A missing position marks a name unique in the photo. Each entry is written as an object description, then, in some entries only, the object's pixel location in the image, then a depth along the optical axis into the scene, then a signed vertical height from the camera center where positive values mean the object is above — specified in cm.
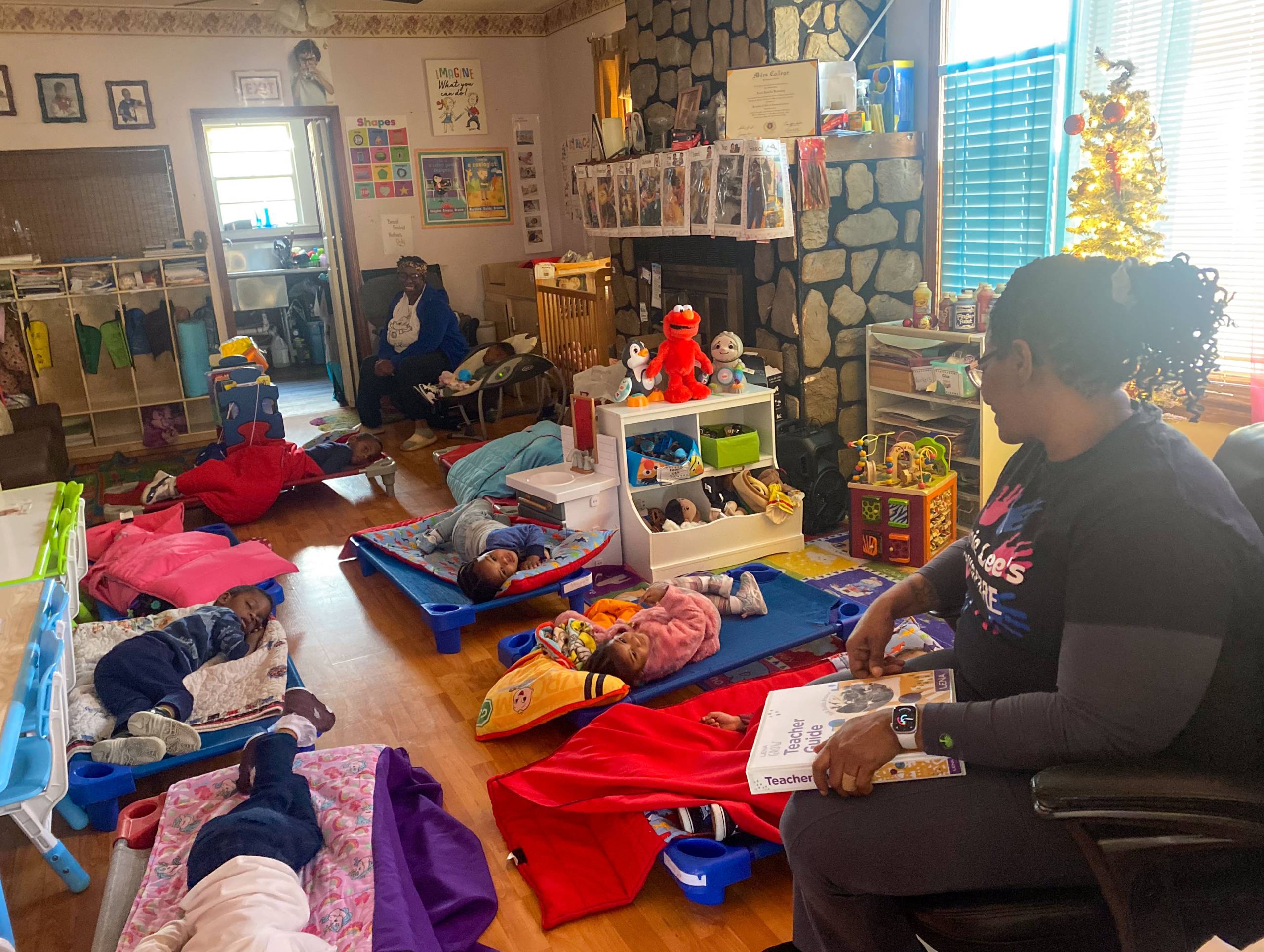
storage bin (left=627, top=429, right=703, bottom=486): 370 -91
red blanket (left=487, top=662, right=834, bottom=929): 201 -123
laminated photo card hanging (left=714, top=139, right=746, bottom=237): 407 +8
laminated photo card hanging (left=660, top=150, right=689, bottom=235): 439 +8
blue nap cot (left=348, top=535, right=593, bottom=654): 318 -123
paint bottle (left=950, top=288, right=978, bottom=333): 378 -44
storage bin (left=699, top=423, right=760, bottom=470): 385 -91
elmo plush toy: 371 -53
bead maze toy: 360 -109
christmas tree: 305 +3
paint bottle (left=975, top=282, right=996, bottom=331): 374 -39
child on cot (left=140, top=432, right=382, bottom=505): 476 -113
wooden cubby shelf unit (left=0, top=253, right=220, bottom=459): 613 -63
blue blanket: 442 -106
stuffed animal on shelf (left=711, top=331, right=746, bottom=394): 385 -59
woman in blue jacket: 637 -77
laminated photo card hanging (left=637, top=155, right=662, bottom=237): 459 +9
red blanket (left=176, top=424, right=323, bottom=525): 472 -113
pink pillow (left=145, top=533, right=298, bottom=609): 344 -117
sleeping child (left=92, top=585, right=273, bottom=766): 240 -116
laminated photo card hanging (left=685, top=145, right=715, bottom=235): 421 +9
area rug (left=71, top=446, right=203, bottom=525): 500 -129
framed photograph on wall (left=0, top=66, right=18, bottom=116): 597 +90
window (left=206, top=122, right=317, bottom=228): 863 +52
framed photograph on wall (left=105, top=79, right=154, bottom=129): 624 +87
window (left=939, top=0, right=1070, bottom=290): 363 +22
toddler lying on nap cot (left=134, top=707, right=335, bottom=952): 157 -108
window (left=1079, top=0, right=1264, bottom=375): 300 +16
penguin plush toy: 369 -60
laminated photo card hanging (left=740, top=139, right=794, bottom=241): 393 +6
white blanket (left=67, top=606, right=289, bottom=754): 252 -120
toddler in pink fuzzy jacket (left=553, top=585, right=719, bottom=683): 273 -115
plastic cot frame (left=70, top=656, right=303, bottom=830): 234 -124
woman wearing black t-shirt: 122 -55
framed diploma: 391 +41
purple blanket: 180 -129
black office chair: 117 -84
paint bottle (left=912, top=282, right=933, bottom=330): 402 -43
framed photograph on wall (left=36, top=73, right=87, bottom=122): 607 +90
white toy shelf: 366 -113
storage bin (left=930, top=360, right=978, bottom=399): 371 -68
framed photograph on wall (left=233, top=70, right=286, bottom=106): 657 +97
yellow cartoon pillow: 256 -121
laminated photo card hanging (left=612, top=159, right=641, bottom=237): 480 +9
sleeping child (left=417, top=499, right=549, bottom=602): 326 -110
